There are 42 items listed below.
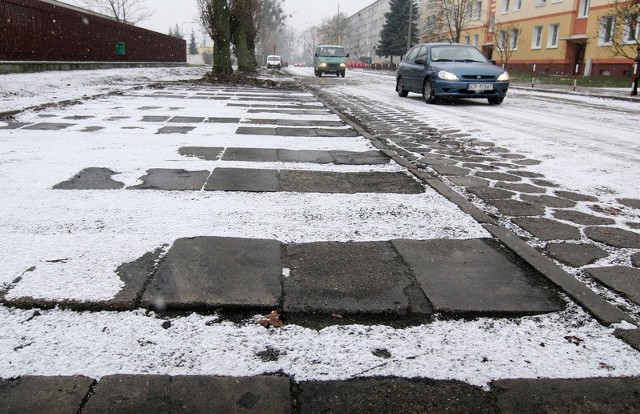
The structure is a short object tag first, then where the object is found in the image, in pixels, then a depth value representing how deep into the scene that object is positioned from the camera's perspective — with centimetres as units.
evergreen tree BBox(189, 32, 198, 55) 10081
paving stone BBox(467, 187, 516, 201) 383
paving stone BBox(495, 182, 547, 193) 401
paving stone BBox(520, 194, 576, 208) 361
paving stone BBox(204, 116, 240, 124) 772
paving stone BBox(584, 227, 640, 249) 285
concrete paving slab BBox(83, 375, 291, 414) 145
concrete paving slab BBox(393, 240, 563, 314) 209
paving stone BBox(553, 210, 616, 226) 323
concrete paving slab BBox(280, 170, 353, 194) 389
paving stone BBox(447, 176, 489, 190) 421
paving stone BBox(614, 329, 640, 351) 180
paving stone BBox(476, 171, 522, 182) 443
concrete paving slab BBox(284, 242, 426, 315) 206
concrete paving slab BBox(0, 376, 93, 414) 142
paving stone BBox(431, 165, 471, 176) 465
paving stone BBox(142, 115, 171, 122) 762
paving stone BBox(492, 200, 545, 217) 343
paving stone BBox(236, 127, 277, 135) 669
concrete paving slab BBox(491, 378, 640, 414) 149
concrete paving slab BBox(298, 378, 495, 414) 146
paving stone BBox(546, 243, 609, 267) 258
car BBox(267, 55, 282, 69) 5053
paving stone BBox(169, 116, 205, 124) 758
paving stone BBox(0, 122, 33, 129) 642
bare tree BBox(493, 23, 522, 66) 3730
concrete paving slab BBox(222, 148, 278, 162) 493
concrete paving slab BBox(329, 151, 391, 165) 501
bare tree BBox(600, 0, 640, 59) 1484
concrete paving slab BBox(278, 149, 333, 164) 500
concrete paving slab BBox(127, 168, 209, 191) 376
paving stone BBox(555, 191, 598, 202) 377
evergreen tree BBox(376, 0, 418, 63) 6131
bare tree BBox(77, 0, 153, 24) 5062
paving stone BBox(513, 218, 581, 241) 297
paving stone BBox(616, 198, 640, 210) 360
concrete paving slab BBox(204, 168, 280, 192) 385
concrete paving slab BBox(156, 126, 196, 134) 646
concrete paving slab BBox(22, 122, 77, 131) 638
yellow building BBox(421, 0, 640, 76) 2745
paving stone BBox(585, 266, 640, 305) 223
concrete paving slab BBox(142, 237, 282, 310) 204
